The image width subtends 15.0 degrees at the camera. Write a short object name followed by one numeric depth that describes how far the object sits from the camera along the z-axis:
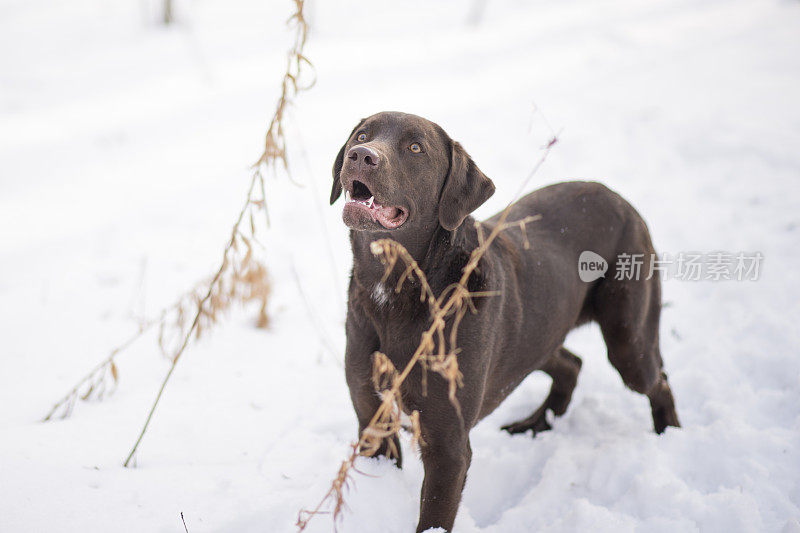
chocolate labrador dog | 3.15
